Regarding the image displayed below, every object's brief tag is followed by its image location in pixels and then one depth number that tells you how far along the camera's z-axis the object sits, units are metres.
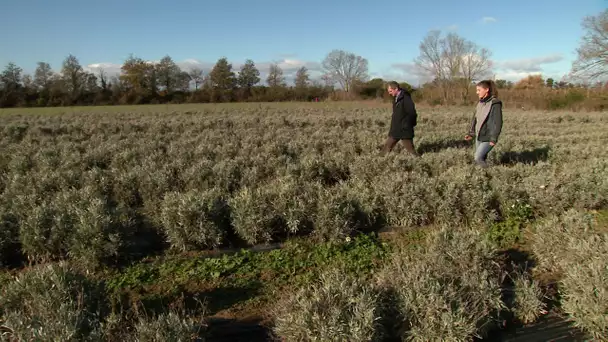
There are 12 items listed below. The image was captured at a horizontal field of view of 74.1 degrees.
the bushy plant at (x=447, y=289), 3.04
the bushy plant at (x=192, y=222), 5.12
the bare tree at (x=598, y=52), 34.34
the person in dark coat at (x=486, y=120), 6.91
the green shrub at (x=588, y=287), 3.11
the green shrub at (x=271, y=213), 5.33
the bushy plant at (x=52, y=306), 2.65
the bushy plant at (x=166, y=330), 2.72
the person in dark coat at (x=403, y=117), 8.55
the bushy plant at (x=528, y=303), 3.47
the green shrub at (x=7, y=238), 4.87
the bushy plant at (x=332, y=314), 2.90
